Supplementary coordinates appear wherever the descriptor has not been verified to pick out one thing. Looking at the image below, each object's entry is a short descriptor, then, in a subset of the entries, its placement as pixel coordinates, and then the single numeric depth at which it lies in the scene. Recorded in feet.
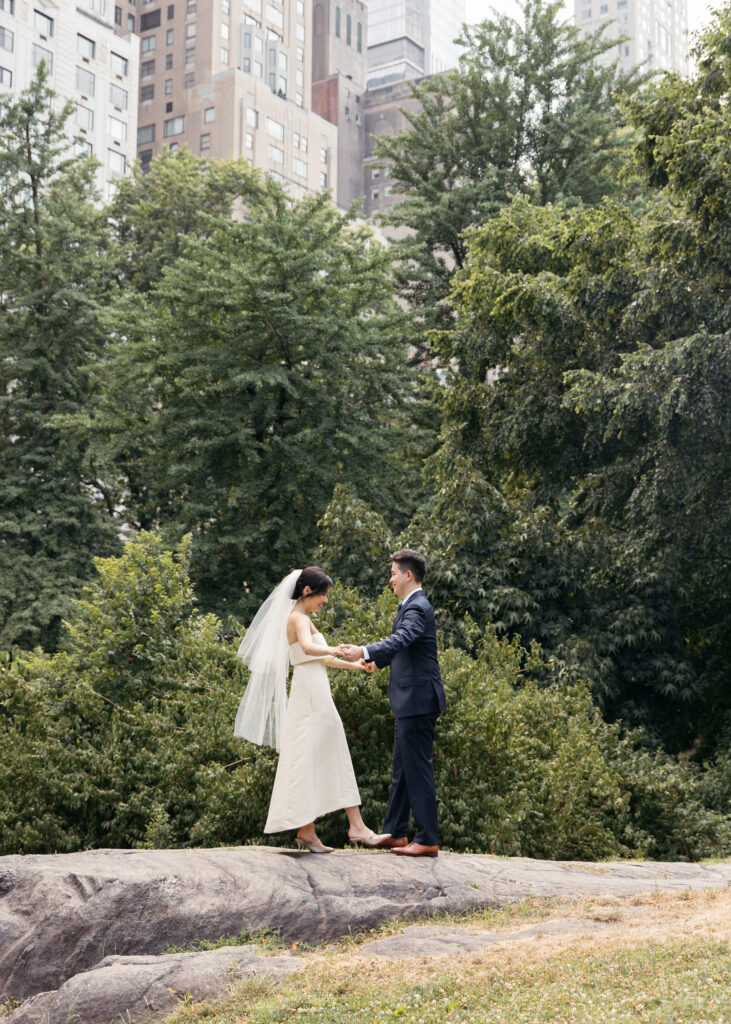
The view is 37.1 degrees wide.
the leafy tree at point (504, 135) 91.91
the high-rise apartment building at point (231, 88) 336.29
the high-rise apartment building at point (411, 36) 524.11
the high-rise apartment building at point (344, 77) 427.74
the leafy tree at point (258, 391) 75.56
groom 26.23
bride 25.99
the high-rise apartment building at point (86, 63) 249.55
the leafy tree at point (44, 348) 83.71
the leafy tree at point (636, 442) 51.44
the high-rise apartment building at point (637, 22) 601.62
